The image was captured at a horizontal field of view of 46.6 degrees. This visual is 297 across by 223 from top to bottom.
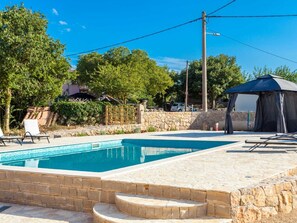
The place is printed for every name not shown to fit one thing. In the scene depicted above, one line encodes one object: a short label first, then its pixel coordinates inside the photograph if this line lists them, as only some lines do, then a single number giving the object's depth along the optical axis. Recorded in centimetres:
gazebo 1545
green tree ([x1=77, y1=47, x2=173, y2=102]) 3953
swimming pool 964
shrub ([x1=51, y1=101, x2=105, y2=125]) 1828
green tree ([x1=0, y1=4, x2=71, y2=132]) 1456
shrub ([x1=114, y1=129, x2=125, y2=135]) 1917
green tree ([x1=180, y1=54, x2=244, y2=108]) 4062
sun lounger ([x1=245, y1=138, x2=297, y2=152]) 939
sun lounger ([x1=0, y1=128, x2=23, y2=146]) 1203
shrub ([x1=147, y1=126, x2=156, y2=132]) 2081
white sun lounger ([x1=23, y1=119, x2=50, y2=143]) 1308
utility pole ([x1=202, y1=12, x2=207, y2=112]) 2144
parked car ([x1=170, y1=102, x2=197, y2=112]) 3965
